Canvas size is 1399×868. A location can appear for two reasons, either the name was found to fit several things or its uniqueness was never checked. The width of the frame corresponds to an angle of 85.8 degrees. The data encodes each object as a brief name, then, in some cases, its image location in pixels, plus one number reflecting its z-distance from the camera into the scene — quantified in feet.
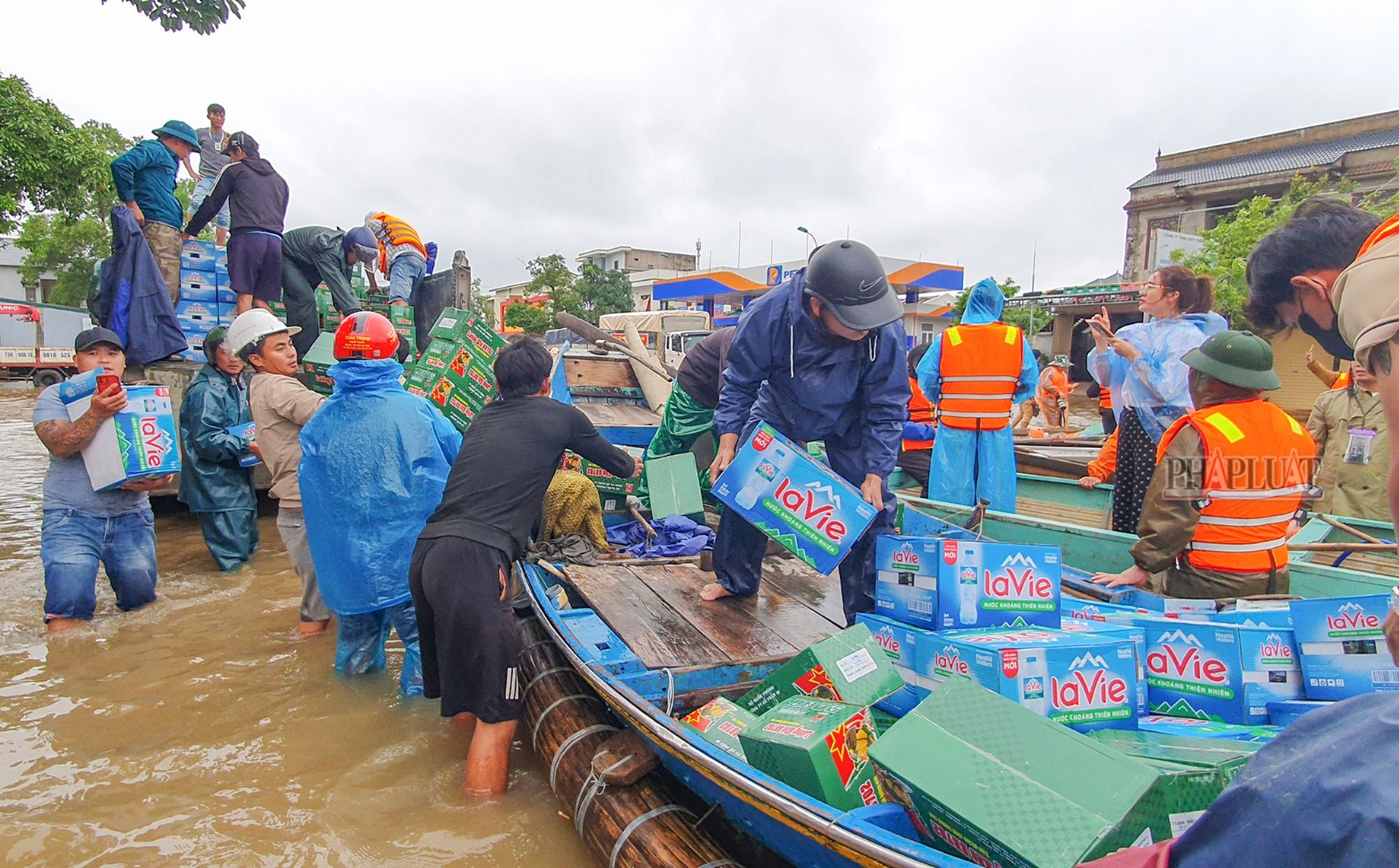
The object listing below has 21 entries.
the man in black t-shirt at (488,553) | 9.19
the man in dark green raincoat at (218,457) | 17.06
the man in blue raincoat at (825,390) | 10.71
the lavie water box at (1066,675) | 6.51
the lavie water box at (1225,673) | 6.95
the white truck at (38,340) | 74.02
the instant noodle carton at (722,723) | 7.43
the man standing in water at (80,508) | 13.46
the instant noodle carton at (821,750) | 6.12
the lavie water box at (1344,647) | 6.69
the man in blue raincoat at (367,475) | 10.77
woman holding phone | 13.44
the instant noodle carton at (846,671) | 7.28
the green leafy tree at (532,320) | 115.14
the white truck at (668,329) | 56.90
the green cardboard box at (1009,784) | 4.66
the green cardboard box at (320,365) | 18.44
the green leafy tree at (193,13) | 16.70
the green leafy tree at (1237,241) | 49.01
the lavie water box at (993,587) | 8.04
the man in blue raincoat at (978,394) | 15.55
